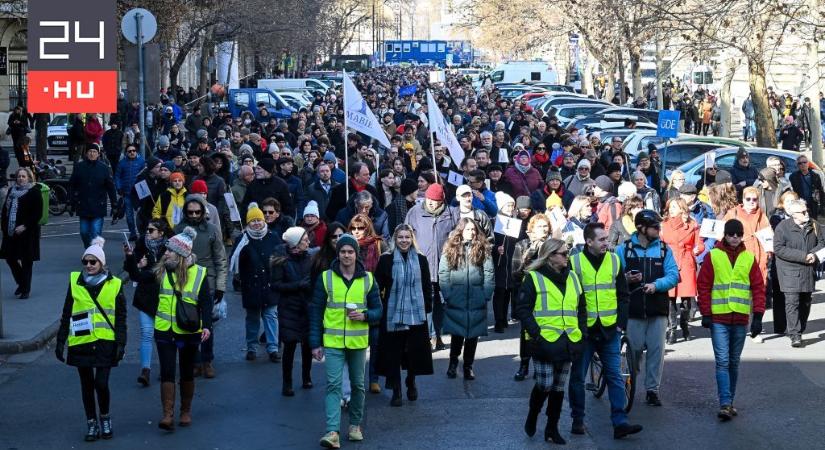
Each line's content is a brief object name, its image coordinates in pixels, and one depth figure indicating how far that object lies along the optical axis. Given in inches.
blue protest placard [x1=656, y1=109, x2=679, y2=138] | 900.6
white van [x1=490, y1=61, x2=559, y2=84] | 2962.6
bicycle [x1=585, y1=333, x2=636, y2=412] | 412.8
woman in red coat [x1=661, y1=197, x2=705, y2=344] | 509.0
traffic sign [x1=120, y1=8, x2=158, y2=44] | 686.5
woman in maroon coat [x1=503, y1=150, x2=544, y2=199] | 698.2
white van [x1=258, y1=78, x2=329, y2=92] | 2160.6
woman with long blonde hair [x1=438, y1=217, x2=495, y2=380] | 452.1
